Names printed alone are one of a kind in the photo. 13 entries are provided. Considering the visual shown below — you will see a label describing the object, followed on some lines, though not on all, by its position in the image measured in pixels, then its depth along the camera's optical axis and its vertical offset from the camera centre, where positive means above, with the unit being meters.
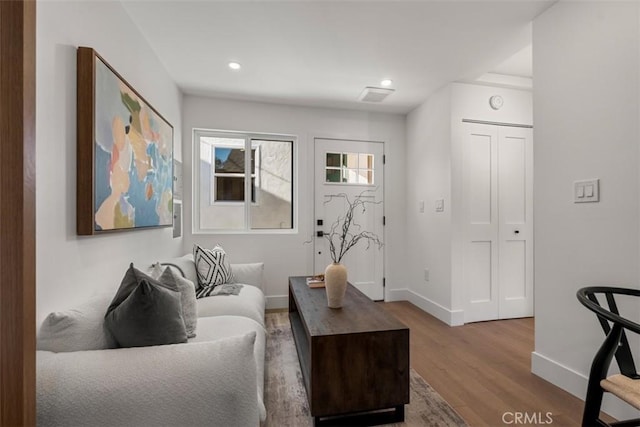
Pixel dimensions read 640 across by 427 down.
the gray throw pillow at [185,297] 1.49 -0.46
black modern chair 1.04 -0.65
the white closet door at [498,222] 2.92 -0.10
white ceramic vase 1.83 -0.46
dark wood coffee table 1.41 -0.80
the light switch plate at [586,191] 1.54 +0.12
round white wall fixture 2.91 +1.13
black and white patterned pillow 2.45 -0.50
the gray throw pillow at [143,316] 1.11 -0.42
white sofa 0.86 -0.54
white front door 3.52 +0.18
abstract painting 1.36 +0.34
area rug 1.50 -1.10
